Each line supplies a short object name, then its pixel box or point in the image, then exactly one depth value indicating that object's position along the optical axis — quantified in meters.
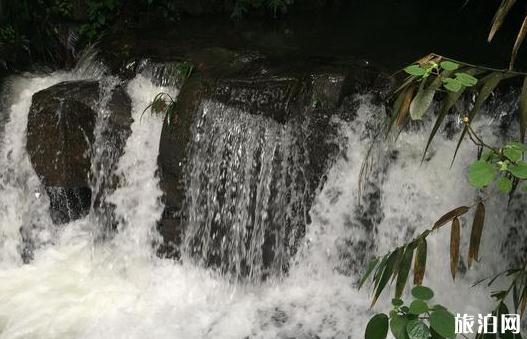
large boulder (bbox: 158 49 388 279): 3.82
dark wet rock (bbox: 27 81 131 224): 4.33
